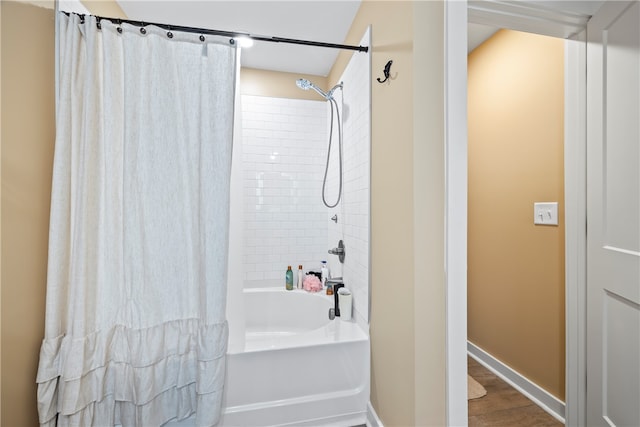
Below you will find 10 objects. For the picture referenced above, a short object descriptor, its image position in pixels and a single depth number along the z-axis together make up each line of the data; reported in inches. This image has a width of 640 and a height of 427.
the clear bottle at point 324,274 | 103.1
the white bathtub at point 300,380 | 61.6
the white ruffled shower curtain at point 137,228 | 53.4
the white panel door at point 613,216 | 46.5
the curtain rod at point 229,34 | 56.2
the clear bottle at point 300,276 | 105.6
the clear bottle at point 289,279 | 103.6
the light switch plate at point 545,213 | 66.0
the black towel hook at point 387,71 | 56.2
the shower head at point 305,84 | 87.5
